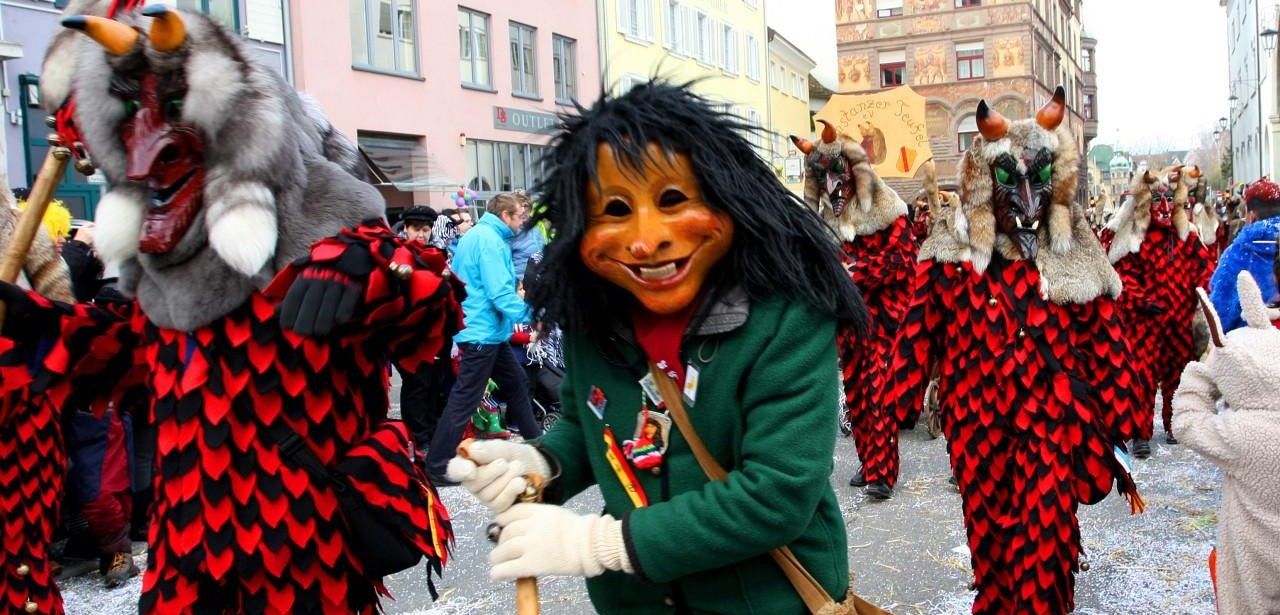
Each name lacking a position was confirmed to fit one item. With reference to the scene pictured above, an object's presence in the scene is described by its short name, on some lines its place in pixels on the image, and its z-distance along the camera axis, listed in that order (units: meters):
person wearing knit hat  5.76
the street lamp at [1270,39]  29.14
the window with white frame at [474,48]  19.28
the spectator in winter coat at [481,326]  7.02
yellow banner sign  13.07
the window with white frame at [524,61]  20.75
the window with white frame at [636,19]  24.28
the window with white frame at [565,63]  22.11
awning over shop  17.14
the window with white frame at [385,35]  17.08
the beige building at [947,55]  41.28
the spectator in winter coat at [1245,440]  2.64
